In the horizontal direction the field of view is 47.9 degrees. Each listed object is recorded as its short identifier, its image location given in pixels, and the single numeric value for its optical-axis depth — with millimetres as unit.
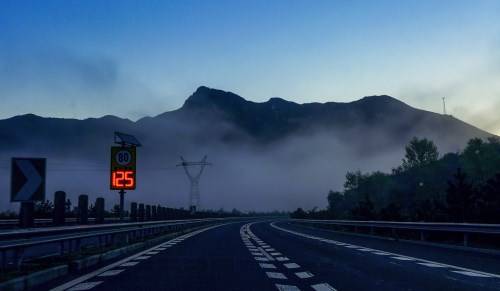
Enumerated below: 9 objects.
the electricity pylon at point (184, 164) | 150675
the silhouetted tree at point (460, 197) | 34288
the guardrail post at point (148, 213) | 41144
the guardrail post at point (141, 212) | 33062
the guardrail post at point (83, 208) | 21030
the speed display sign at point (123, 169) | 24748
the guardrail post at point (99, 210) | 24108
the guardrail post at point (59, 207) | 17283
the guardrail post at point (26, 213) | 10469
